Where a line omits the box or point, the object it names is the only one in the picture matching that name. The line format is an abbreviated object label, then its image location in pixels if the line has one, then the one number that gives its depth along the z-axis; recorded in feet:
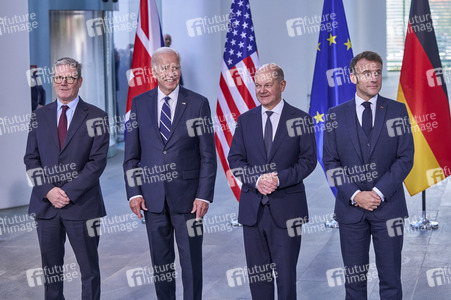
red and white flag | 26.76
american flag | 25.80
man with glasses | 15.74
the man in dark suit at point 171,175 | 15.74
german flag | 24.20
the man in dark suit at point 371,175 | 15.14
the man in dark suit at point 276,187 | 15.23
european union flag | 24.70
